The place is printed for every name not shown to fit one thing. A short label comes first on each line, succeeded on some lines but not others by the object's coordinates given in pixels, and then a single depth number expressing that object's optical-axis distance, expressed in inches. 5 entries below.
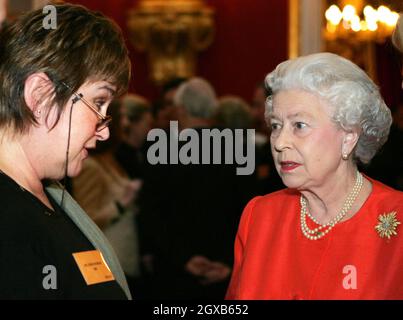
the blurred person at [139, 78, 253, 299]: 162.6
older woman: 95.3
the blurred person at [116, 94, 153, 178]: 223.1
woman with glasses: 74.0
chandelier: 355.9
